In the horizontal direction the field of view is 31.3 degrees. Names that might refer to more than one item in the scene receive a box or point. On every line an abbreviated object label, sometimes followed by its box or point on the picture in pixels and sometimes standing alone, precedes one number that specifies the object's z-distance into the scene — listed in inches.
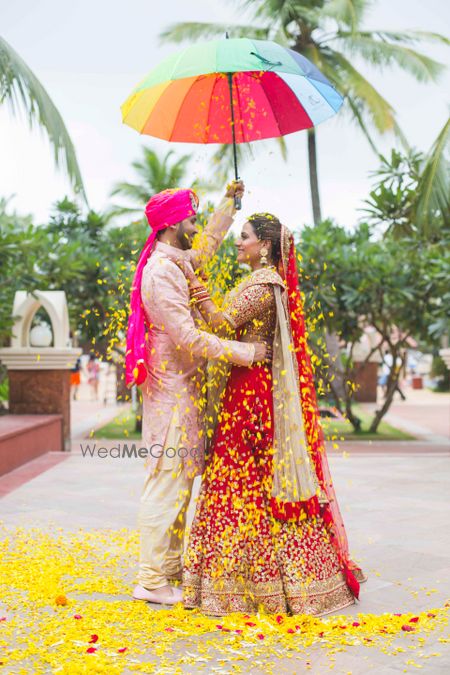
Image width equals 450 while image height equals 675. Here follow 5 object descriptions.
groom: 149.3
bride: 145.9
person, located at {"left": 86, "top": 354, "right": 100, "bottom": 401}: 856.9
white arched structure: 388.8
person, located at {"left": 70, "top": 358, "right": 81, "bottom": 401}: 877.2
